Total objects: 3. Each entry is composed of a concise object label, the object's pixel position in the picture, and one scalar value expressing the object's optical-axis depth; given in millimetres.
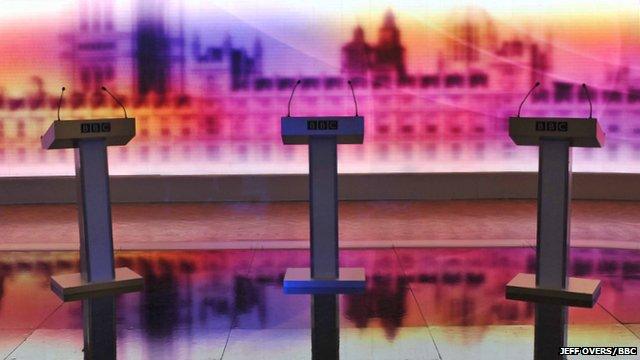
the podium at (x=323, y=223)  4598
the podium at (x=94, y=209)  4469
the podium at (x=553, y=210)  4285
